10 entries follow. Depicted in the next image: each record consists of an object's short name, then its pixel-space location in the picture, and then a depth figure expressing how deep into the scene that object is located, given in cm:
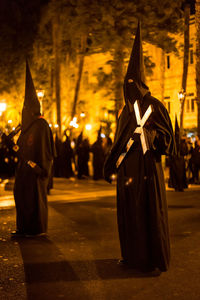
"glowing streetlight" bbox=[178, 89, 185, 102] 2838
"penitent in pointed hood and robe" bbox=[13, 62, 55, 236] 851
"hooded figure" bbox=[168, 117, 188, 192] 1678
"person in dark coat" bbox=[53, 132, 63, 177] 2472
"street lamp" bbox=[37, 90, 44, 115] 2669
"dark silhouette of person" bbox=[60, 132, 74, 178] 2470
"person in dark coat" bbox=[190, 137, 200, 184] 1893
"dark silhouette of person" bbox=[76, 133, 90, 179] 2459
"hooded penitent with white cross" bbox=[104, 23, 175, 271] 604
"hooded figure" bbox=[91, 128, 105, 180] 2305
